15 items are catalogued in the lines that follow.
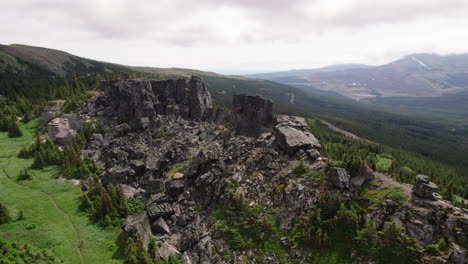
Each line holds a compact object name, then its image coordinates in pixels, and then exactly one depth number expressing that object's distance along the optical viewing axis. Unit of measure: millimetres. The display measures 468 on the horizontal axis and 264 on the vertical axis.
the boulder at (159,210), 50125
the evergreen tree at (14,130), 90150
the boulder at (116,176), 64750
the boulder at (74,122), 93044
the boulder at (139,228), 44500
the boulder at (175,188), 58750
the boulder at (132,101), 98312
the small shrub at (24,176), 65375
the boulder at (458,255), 28703
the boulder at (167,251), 41403
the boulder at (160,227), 48219
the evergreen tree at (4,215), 47669
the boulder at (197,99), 104062
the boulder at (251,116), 79875
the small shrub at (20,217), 49503
